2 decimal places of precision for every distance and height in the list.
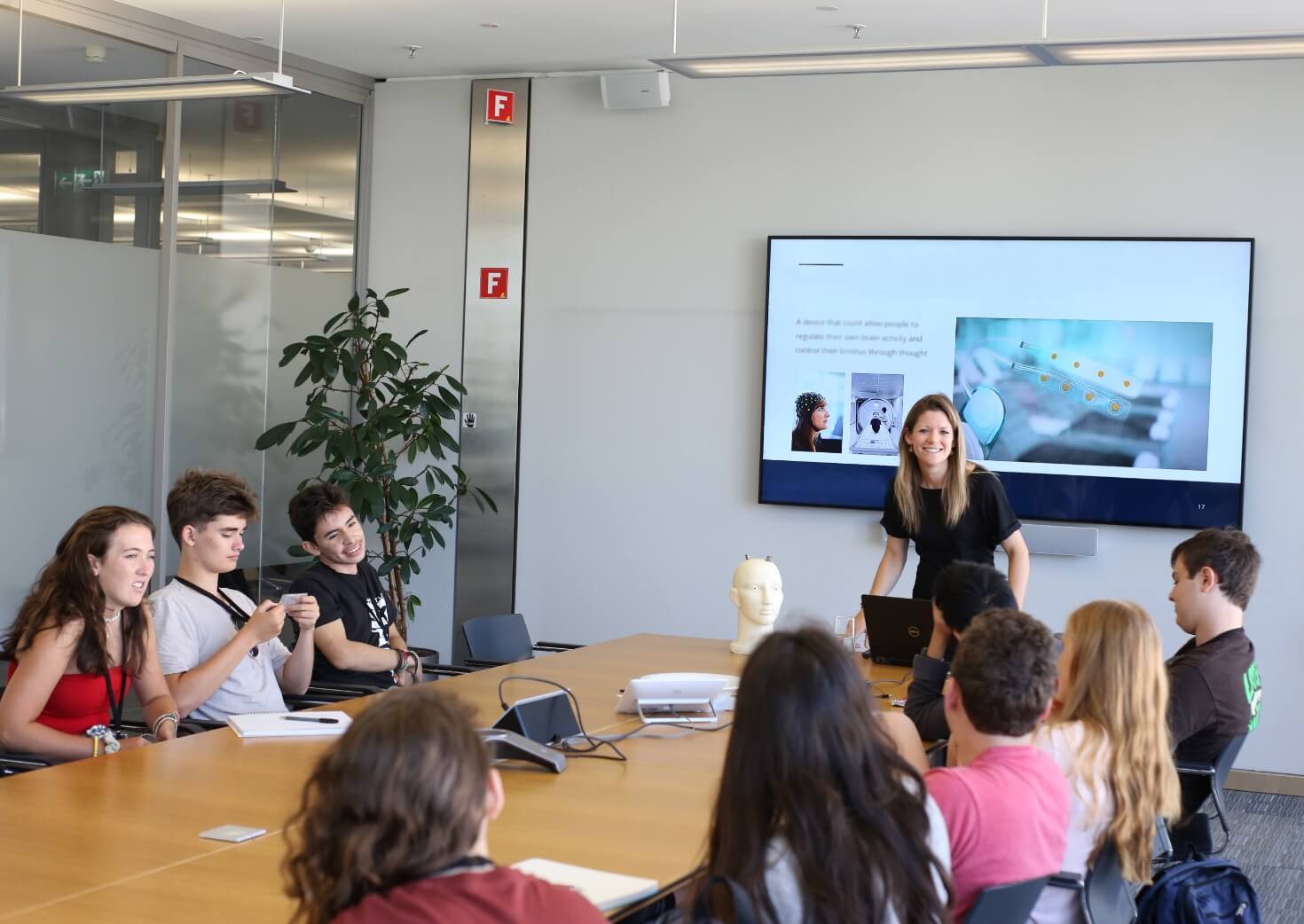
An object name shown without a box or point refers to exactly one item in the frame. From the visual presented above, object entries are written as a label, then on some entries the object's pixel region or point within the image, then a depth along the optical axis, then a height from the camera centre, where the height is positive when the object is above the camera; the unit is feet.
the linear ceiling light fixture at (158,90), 15.97 +3.38
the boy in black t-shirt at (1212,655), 12.24 -2.04
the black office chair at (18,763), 11.19 -3.10
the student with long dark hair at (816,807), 6.26 -1.78
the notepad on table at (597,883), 7.52 -2.63
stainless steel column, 24.89 +0.93
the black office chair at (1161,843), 10.34 -3.07
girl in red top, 11.55 -2.27
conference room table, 7.48 -2.75
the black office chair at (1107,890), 8.98 -3.00
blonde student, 8.97 -2.07
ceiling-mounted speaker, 23.41 +5.06
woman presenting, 16.33 -1.05
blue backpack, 10.07 -3.35
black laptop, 15.42 -2.38
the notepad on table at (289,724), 11.38 -2.77
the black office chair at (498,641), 17.07 -3.04
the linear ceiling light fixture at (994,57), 14.55 +3.78
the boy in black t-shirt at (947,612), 11.96 -1.70
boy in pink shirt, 7.54 -1.96
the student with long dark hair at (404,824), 4.94 -1.53
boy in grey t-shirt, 12.91 -2.24
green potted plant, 23.15 -0.80
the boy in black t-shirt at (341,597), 14.93 -2.27
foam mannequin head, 15.90 -2.12
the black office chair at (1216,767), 12.03 -2.90
